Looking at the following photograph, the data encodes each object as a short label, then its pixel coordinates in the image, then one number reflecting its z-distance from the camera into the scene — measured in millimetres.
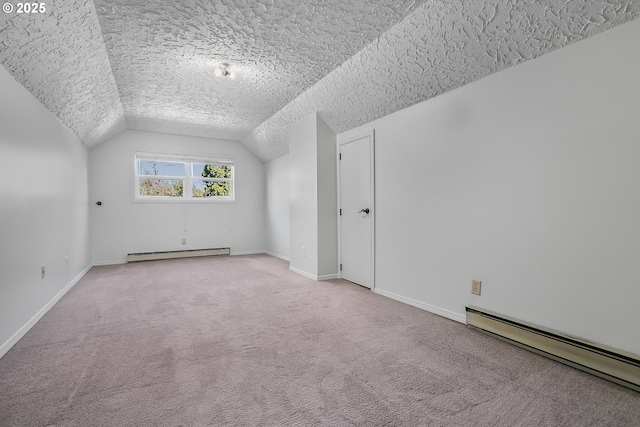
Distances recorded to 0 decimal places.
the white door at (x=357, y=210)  3493
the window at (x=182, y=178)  5652
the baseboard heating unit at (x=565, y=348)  1580
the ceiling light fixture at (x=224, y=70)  2979
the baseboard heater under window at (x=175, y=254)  5426
